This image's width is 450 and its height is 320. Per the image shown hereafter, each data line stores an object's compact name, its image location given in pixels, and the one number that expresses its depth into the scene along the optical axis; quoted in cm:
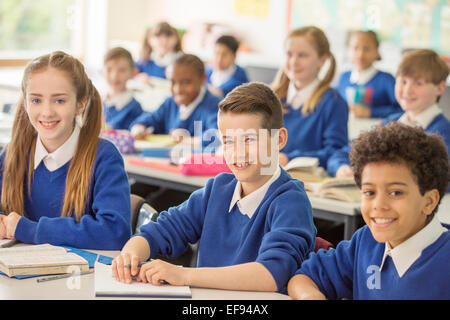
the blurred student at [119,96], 393
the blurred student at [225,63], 528
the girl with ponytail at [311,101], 310
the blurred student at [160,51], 589
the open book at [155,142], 331
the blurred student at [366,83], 446
